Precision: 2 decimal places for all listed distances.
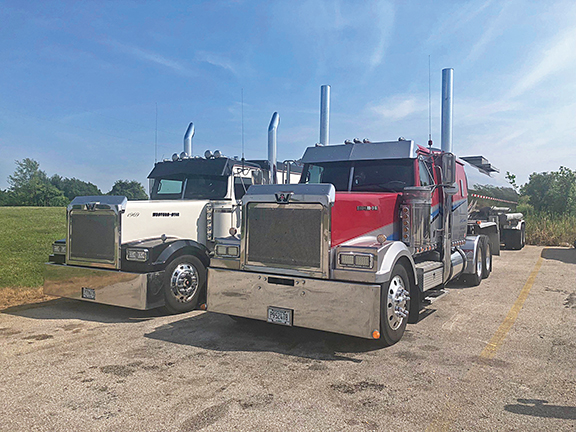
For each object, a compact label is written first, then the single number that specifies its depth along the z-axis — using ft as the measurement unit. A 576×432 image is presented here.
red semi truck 16.55
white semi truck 21.89
